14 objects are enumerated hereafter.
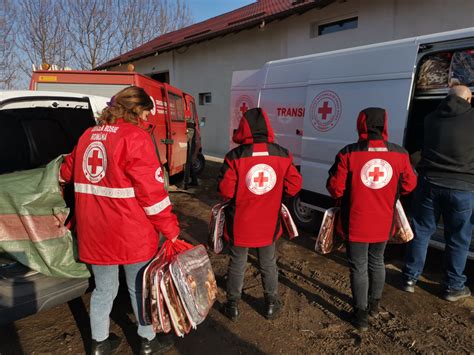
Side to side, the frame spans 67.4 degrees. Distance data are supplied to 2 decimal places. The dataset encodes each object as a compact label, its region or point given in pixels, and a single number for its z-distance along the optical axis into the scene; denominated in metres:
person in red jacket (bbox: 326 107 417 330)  2.70
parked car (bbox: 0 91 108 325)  2.29
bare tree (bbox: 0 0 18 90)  19.00
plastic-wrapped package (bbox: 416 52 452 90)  3.69
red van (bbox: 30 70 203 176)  5.66
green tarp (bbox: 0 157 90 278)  2.34
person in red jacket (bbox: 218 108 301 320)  2.67
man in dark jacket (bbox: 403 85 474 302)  3.03
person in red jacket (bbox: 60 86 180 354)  2.02
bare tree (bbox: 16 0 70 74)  20.61
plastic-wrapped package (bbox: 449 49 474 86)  3.46
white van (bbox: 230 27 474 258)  3.63
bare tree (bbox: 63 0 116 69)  21.28
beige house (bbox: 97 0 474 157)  7.29
